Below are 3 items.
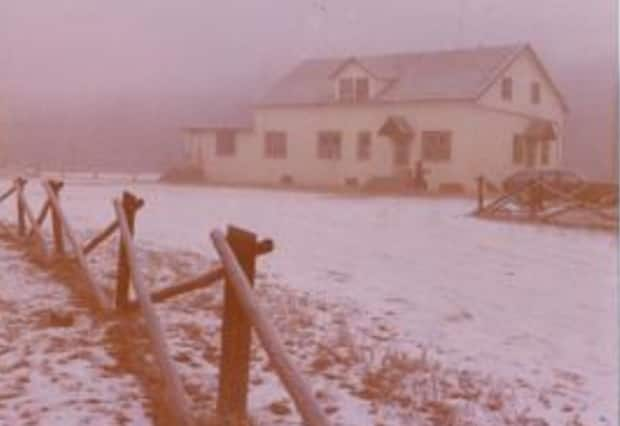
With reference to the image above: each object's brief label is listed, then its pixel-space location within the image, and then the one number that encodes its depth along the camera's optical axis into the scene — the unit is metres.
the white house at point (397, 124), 36.66
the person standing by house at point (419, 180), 36.44
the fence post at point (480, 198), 22.53
